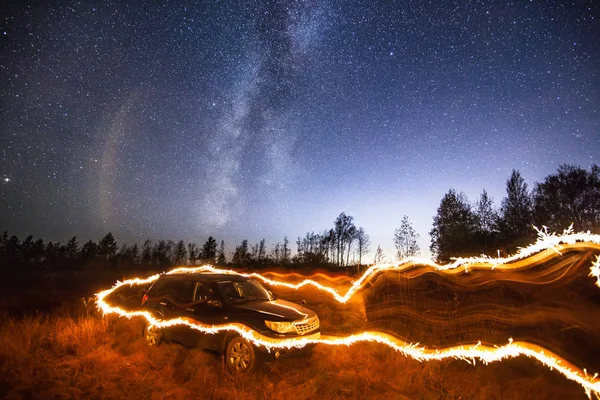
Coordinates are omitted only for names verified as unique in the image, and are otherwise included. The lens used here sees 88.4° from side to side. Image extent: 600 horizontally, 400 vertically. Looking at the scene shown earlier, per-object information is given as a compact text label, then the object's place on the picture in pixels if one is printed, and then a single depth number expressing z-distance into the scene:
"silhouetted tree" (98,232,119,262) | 88.06
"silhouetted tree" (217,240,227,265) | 77.30
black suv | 6.54
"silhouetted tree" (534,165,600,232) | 38.00
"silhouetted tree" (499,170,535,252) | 38.57
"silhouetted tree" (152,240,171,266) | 95.18
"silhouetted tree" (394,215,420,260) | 46.98
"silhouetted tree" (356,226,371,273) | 74.25
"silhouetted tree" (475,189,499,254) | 35.16
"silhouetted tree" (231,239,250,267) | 66.69
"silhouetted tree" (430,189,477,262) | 41.42
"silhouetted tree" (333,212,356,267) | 73.31
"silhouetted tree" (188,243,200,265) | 104.84
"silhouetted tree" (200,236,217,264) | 79.29
